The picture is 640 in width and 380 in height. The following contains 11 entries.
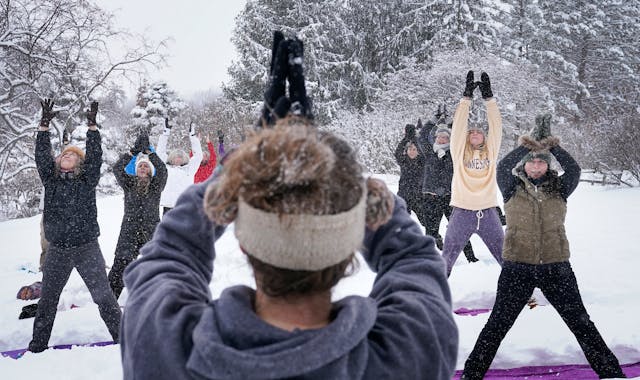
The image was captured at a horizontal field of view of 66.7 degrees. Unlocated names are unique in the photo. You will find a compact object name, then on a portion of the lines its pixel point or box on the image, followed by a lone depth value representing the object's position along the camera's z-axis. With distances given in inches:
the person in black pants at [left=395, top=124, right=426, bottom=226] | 277.4
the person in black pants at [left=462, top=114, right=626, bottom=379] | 119.4
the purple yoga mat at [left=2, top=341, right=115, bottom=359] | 150.1
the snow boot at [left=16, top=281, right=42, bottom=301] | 200.4
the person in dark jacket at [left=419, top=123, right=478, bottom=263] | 240.1
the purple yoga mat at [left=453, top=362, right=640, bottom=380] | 125.6
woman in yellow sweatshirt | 177.2
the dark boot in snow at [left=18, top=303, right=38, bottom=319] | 178.2
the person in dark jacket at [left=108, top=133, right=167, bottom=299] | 193.9
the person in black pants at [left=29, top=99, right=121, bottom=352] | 146.7
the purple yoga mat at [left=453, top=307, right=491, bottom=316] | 170.7
